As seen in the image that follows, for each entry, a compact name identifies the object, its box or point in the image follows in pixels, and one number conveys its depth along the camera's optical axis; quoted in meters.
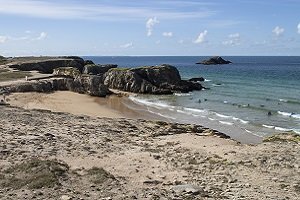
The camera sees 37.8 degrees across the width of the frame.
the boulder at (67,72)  62.25
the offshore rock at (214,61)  175.88
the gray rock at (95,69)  77.94
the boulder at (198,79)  86.07
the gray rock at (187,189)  14.45
